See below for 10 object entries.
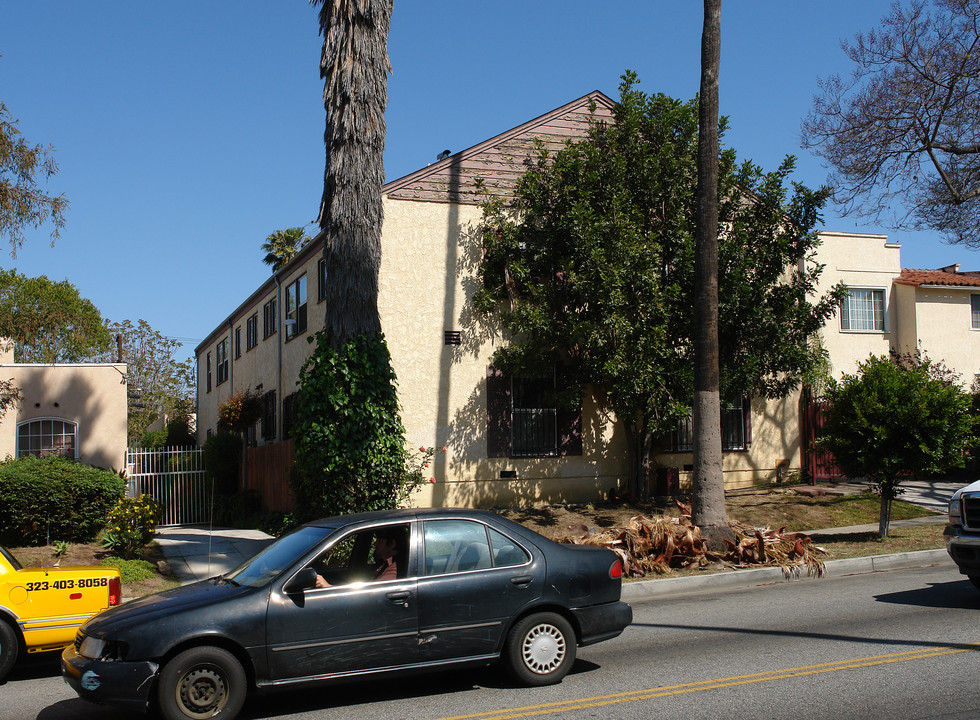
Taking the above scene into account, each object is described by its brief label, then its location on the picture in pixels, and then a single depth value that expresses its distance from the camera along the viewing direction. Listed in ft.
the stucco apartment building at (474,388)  58.39
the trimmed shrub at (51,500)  48.14
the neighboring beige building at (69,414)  67.26
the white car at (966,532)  30.94
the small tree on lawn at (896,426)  44.62
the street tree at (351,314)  42.98
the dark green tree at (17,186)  48.78
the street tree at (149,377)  165.17
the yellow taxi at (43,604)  24.97
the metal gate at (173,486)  74.90
